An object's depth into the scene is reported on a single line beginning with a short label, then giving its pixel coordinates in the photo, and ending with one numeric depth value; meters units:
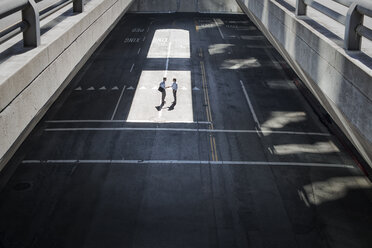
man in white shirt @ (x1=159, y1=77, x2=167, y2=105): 32.86
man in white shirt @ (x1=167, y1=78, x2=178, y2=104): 33.16
